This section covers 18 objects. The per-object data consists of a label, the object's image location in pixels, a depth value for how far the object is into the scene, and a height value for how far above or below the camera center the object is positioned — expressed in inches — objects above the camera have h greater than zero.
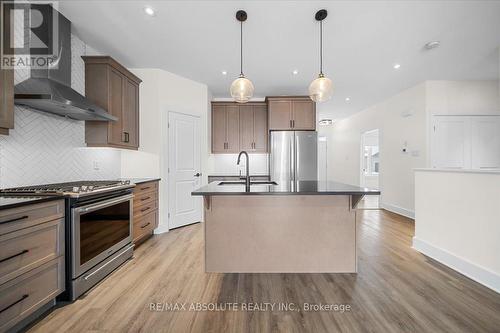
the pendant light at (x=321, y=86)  88.8 +36.3
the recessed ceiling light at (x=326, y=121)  298.2 +68.2
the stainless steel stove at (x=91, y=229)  67.6 -24.4
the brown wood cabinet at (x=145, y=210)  111.3 -26.2
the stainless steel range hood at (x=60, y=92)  70.7 +27.9
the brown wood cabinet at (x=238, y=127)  182.9 +36.4
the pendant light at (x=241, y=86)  88.1 +35.7
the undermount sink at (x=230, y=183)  97.7 -8.0
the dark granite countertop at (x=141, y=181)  112.4 -8.4
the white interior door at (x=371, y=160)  305.2 +11.1
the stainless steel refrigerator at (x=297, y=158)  166.7 +7.3
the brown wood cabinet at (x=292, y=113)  170.2 +45.8
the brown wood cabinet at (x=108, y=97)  107.2 +39.1
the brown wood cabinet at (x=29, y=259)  51.4 -26.5
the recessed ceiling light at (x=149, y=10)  85.5 +67.7
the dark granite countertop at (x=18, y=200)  51.6 -9.5
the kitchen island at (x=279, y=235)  79.5 -27.1
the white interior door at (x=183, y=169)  144.1 -1.7
